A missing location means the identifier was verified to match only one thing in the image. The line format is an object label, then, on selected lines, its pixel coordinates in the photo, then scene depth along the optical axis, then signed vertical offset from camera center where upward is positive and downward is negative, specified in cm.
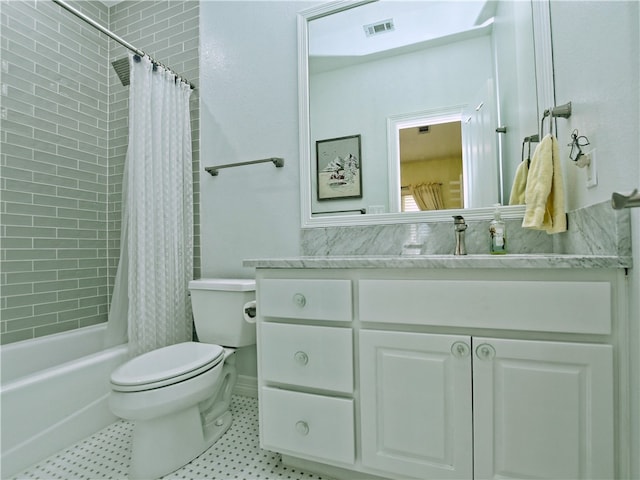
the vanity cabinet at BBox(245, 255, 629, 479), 79 -39
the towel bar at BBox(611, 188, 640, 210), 56 +6
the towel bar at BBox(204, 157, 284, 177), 170 +45
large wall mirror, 135 +65
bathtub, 121 -70
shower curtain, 161 +12
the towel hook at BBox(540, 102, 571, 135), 105 +44
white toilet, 111 -56
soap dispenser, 125 +0
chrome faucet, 127 +2
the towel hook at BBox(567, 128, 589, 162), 93 +29
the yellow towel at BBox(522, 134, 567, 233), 104 +17
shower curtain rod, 134 +107
